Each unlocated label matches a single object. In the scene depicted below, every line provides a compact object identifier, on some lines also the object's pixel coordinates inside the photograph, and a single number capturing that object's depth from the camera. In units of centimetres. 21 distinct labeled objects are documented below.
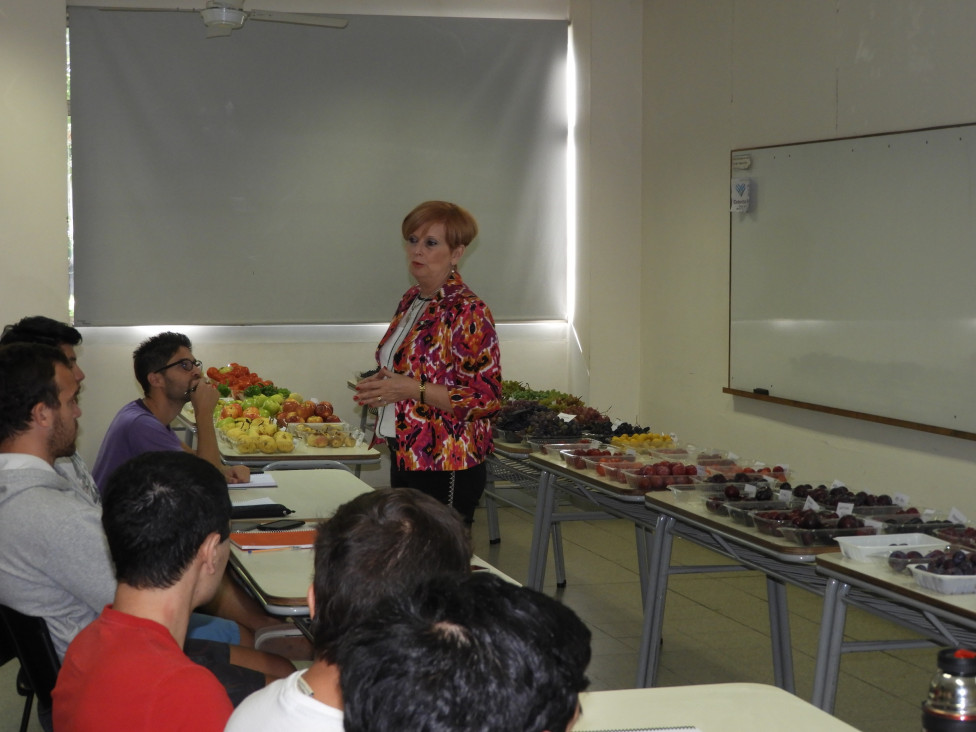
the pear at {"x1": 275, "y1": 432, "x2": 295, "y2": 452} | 465
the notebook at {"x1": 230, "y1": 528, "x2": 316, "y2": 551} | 290
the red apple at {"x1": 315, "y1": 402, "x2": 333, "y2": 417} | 539
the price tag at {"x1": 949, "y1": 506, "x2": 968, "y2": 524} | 307
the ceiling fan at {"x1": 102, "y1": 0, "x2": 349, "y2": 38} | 535
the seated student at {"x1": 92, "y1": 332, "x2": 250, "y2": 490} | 379
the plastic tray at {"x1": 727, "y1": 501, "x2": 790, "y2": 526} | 320
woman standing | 352
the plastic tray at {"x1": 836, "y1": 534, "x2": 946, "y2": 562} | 276
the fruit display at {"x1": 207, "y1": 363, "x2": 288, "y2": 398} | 607
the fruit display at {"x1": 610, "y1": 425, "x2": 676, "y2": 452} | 452
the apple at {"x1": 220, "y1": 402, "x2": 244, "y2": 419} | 523
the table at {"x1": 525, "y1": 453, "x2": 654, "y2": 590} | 423
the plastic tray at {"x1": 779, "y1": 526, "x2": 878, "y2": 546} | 294
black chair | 230
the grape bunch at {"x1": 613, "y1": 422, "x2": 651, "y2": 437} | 498
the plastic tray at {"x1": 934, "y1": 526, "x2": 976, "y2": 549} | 285
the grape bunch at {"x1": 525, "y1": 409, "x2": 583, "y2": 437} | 492
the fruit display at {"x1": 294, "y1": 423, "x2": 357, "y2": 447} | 475
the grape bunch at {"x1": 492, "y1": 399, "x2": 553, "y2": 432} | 527
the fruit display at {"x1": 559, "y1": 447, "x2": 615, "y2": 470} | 432
